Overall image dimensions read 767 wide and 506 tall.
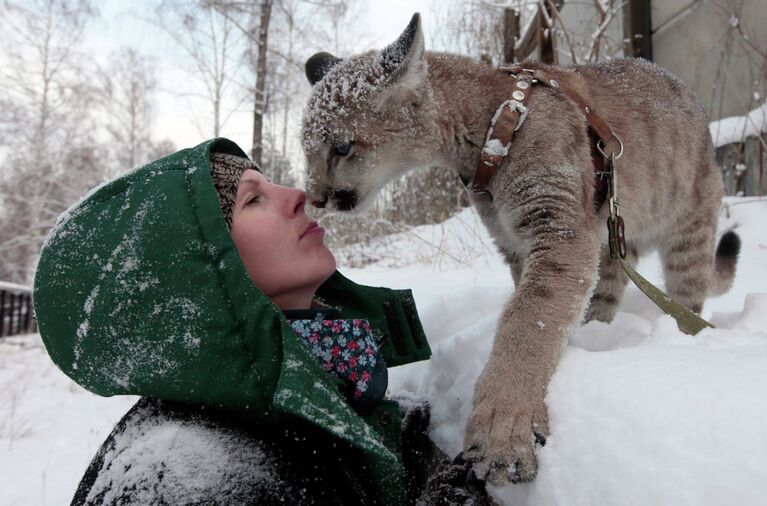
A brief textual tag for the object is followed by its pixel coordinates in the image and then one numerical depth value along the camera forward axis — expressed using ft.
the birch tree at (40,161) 61.67
